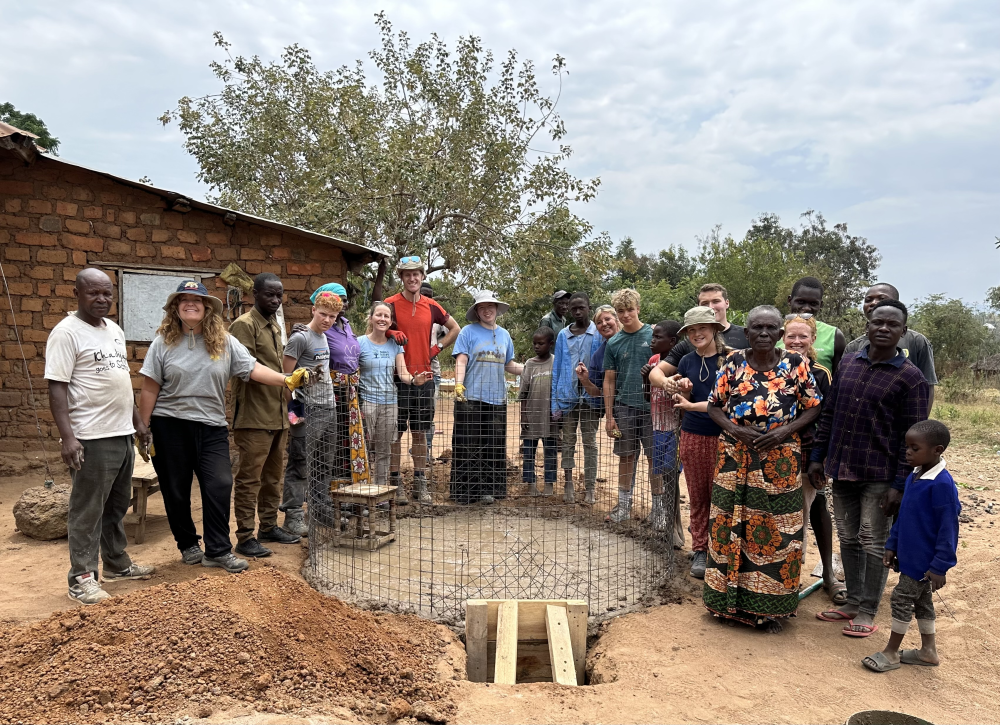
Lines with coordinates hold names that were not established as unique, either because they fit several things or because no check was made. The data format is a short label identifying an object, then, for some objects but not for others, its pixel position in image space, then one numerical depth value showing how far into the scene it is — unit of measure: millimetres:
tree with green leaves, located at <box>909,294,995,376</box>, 18000
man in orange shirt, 6027
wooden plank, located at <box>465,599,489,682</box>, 3834
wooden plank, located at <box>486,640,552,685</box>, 4020
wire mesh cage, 4566
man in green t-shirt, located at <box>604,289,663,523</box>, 5250
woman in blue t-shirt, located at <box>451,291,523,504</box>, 6023
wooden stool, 4941
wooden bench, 5219
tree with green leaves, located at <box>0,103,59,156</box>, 21594
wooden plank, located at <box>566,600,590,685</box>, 3891
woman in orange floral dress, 3869
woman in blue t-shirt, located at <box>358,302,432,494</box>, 5648
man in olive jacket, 4754
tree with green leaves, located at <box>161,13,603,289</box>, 12547
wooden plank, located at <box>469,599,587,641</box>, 4000
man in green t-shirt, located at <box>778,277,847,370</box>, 4559
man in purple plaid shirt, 3721
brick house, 6594
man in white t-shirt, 3740
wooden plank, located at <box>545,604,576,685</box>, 3390
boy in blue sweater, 3303
